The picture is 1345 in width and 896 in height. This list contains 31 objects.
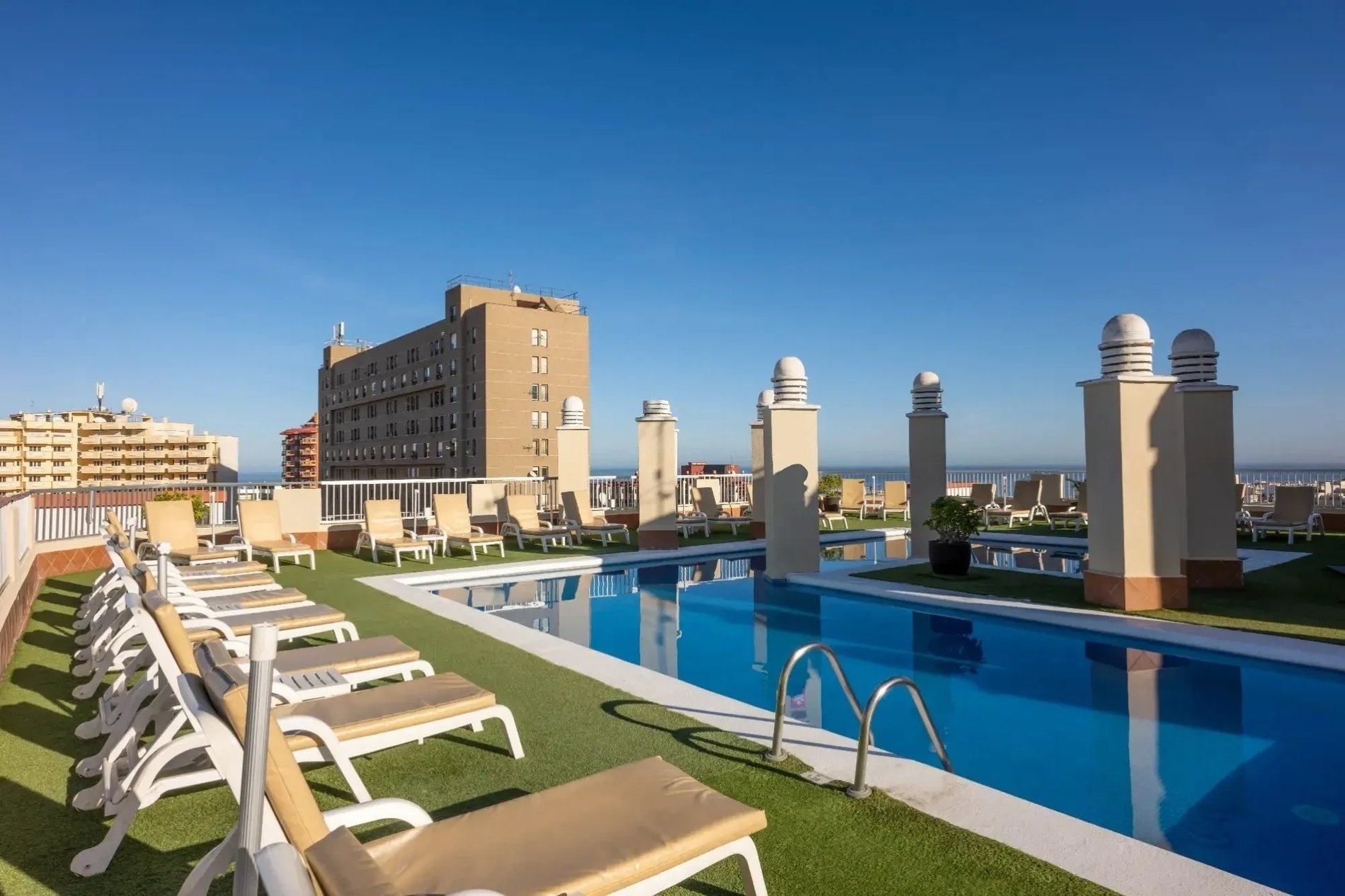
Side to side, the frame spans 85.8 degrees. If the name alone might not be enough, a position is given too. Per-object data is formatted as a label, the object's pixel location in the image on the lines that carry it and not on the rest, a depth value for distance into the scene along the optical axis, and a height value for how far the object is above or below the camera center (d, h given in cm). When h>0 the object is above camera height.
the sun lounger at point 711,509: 1758 -99
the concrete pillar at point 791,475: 1105 -12
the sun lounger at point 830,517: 1847 -134
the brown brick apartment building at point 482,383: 7381 +967
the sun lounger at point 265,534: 1111 -94
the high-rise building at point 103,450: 8206 +330
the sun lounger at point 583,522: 1479 -110
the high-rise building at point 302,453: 15250 +449
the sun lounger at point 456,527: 1259 -98
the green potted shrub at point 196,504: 1284 -52
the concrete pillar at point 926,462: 1295 +6
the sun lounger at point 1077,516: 1603 -127
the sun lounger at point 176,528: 1021 -75
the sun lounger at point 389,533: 1200 -103
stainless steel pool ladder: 337 -127
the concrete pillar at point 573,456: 1648 +32
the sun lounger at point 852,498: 1981 -86
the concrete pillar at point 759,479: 1653 -26
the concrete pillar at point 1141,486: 821 -27
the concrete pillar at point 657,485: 1453 -31
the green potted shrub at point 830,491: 2045 -70
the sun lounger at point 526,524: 1417 -106
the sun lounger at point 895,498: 2006 -91
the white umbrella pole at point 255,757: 109 -43
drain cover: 371 -185
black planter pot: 1038 -135
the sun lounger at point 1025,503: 1808 -99
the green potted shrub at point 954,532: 1034 -96
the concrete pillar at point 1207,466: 934 -5
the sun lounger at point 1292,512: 1369 -99
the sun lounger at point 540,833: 188 -110
